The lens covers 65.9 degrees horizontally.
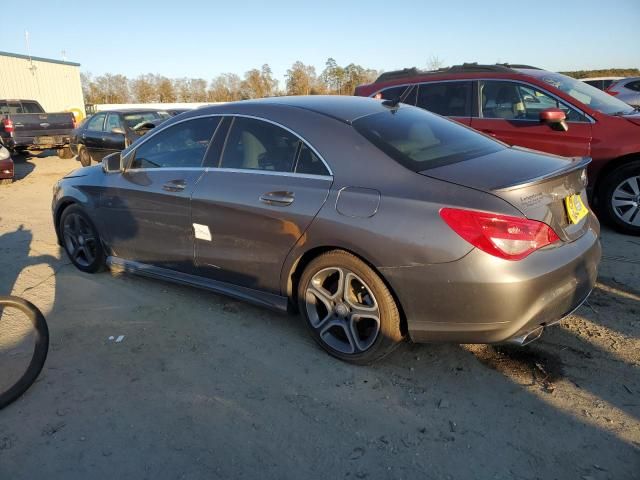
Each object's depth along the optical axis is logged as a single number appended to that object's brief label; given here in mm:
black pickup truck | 14117
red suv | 5277
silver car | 13438
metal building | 26172
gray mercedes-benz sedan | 2559
